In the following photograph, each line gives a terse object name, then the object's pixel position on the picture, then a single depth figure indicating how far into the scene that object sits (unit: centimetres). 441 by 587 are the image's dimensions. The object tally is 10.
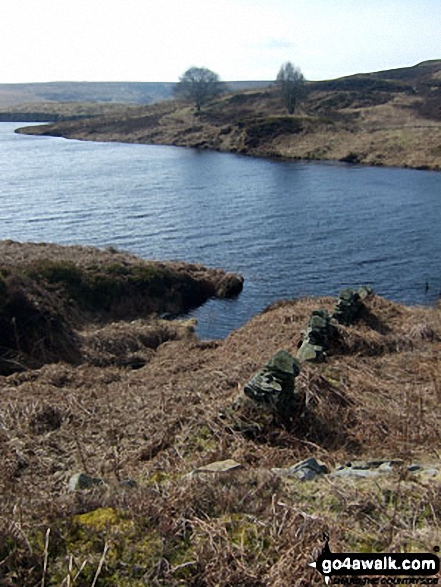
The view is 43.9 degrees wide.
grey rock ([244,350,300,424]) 928
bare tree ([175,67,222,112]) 14550
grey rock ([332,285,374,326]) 1730
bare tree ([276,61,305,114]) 12112
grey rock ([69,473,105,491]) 636
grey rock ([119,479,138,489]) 634
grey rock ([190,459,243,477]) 699
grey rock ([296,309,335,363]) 1331
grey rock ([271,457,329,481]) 695
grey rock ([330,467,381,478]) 706
